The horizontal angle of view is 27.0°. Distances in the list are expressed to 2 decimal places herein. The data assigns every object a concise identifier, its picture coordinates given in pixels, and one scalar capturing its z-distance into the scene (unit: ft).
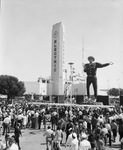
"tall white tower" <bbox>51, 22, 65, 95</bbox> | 272.72
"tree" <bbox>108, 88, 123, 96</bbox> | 354.13
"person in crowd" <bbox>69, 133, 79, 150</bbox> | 27.96
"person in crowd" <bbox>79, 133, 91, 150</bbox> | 26.78
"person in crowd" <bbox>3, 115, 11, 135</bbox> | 49.37
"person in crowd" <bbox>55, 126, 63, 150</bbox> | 34.60
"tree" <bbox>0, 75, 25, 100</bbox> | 231.91
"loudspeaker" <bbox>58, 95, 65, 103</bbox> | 234.13
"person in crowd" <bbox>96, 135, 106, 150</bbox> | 29.45
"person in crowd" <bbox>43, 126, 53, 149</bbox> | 36.46
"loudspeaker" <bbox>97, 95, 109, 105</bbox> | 165.78
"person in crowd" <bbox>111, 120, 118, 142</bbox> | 44.75
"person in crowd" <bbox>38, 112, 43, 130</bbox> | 61.00
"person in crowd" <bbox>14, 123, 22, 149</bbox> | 39.09
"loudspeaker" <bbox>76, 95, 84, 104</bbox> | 183.69
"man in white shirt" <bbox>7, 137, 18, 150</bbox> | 23.83
